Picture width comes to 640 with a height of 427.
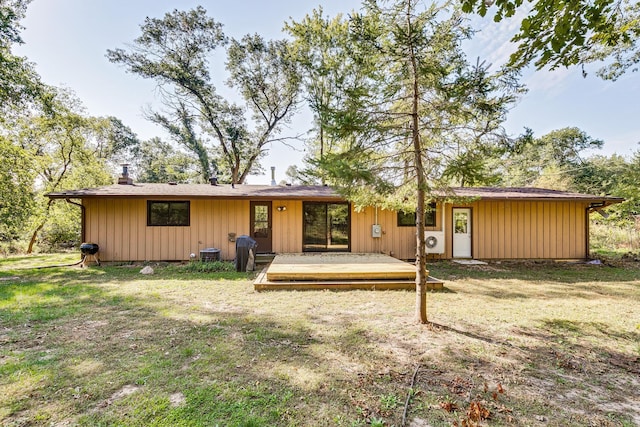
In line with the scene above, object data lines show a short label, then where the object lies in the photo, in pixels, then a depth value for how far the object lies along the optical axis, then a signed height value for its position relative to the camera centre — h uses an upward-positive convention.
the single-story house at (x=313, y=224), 9.06 -0.24
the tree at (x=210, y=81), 16.28 +8.17
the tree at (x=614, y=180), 13.73 +2.58
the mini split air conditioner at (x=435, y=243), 9.65 -0.87
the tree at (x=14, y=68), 8.72 +4.60
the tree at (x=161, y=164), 25.52 +5.25
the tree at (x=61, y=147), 13.27 +3.58
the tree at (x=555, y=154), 29.19 +6.53
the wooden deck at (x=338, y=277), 5.99 -1.30
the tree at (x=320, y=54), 16.61 +9.62
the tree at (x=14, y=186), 8.87 +0.94
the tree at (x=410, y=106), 3.56 +1.44
